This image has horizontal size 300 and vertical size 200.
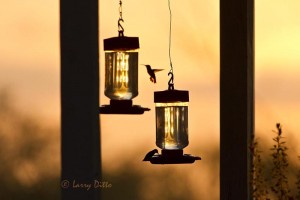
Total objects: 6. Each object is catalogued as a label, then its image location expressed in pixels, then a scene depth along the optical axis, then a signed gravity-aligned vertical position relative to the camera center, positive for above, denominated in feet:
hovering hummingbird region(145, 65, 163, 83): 36.63 +0.76
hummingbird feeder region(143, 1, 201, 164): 34.30 -0.18
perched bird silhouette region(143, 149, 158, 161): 33.99 -0.69
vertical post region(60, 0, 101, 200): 22.58 +0.22
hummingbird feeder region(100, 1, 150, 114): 32.04 +0.68
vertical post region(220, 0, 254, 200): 31.94 +0.32
